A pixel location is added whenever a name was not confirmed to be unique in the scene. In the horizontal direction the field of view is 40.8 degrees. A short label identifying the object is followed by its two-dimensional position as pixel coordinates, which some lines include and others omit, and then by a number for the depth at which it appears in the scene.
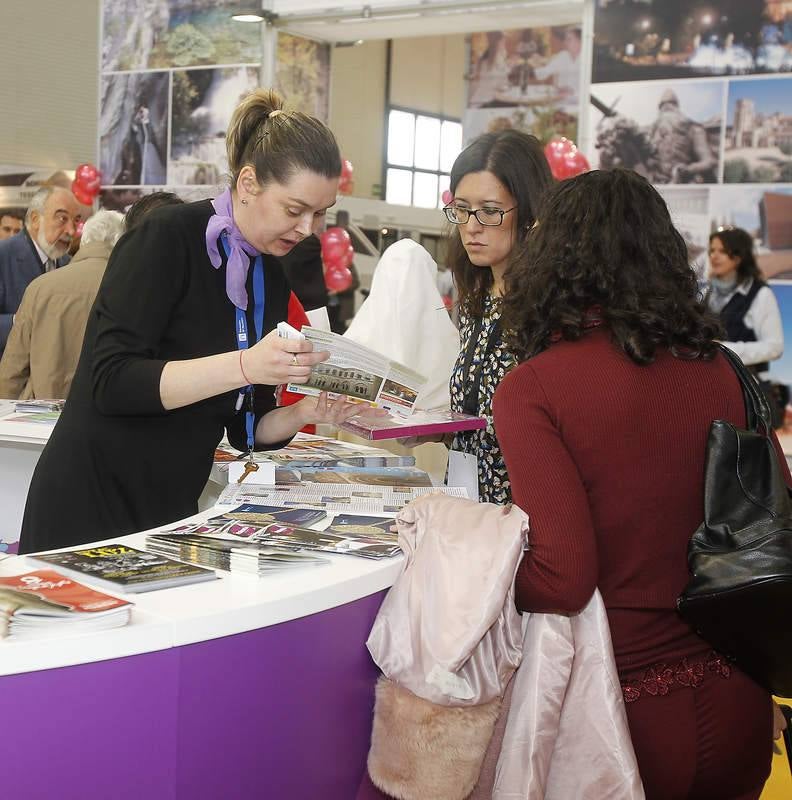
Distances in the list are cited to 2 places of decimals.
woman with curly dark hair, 1.55
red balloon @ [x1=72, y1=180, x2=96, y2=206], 7.18
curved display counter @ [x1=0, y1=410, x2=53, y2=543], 3.69
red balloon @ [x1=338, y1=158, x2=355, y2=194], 6.58
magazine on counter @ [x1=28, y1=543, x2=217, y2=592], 1.55
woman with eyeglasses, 2.56
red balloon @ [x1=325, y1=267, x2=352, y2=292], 6.86
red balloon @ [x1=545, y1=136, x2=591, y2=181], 4.95
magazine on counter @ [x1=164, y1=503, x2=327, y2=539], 1.97
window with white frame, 13.05
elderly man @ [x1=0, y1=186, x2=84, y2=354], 5.76
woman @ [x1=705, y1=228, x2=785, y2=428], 4.93
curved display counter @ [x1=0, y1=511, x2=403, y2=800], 1.34
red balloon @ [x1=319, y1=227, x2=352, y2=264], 6.93
